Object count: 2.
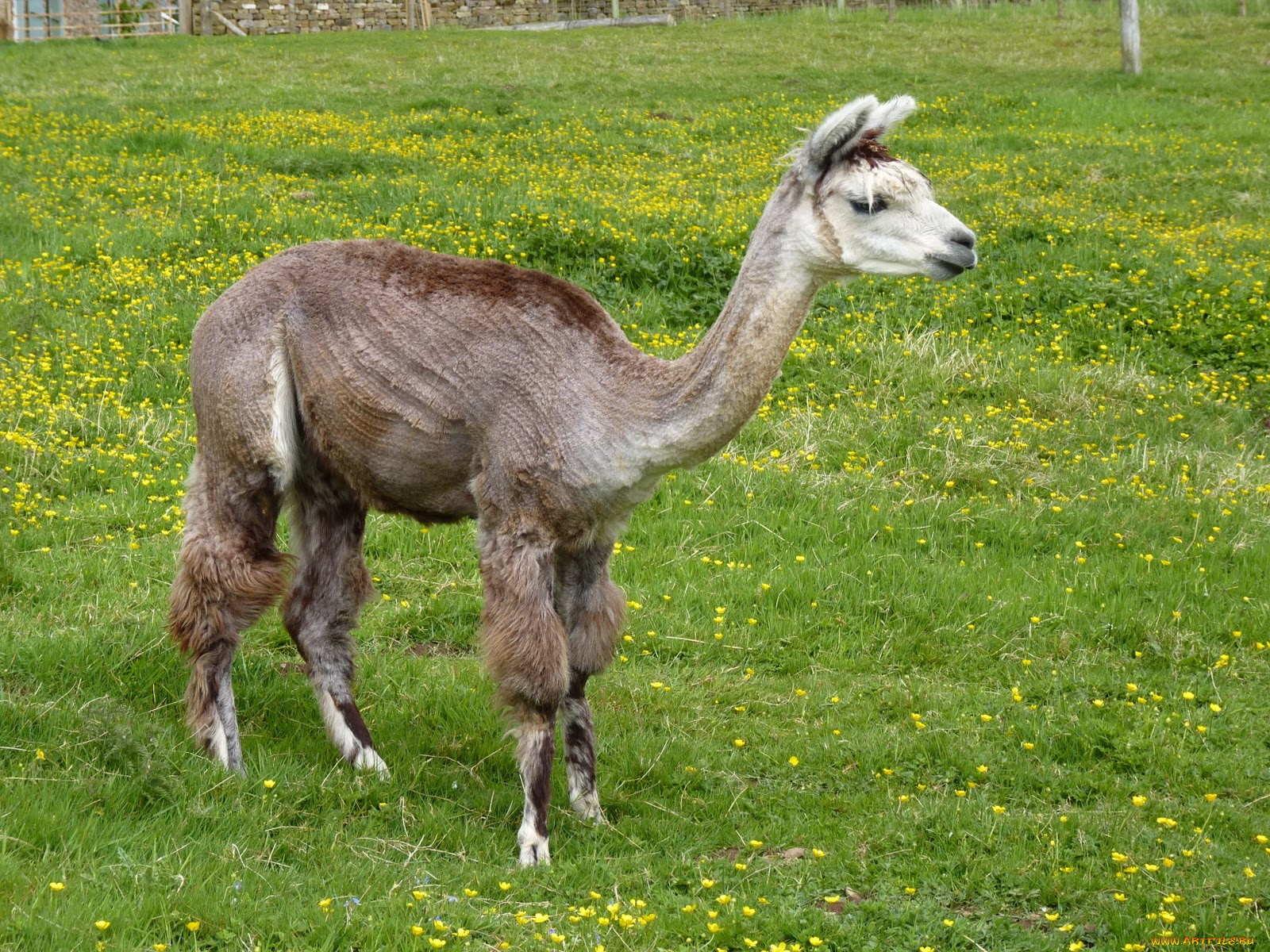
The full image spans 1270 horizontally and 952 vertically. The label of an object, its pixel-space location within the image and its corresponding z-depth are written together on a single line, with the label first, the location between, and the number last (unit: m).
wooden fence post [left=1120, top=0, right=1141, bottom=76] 20.77
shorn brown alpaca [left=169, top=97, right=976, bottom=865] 4.37
